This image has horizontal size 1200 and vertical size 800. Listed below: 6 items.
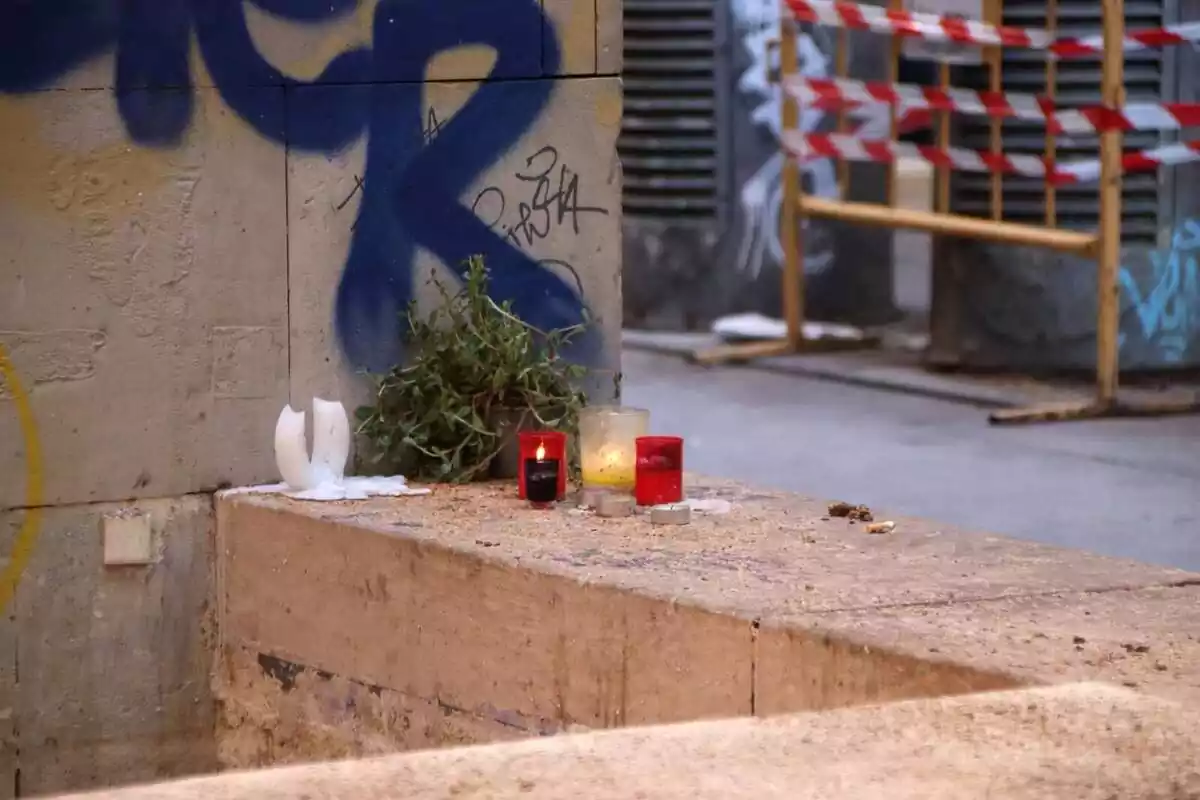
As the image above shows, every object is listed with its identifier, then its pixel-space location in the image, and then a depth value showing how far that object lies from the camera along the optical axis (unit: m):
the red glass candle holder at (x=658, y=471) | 8.39
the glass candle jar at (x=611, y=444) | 8.70
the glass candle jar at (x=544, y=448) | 8.45
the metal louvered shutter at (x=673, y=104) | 18.34
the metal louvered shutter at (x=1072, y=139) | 15.48
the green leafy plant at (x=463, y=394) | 8.92
